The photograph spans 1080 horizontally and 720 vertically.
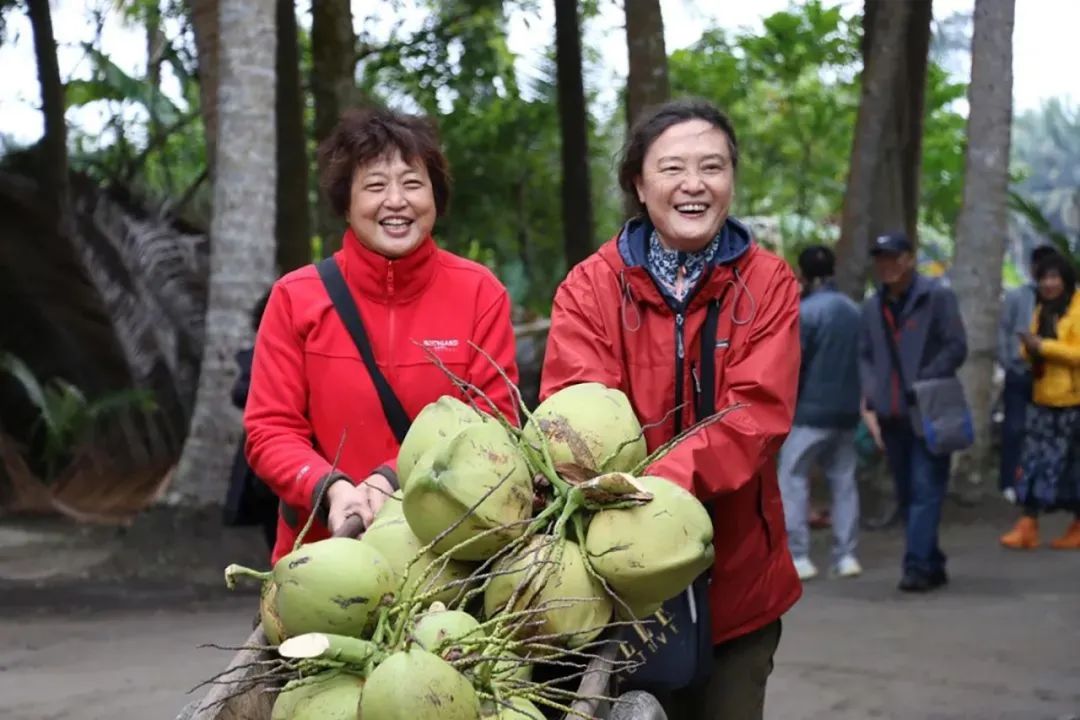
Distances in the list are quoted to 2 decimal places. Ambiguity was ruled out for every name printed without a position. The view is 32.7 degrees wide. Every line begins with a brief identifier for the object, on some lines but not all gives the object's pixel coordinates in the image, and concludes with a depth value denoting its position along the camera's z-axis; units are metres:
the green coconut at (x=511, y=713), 2.88
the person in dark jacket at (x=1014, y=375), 12.57
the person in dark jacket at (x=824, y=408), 10.74
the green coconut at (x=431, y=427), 3.48
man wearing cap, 10.18
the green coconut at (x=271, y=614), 3.11
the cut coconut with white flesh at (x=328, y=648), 2.82
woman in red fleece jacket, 4.46
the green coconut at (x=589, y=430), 3.34
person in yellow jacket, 11.66
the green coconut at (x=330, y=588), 2.97
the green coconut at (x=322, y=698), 2.85
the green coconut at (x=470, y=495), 3.15
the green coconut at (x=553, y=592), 3.13
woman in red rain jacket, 4.02
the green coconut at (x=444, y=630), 2.89
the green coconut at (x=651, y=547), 3.19
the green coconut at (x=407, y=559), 3.11
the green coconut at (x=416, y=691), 2.73
